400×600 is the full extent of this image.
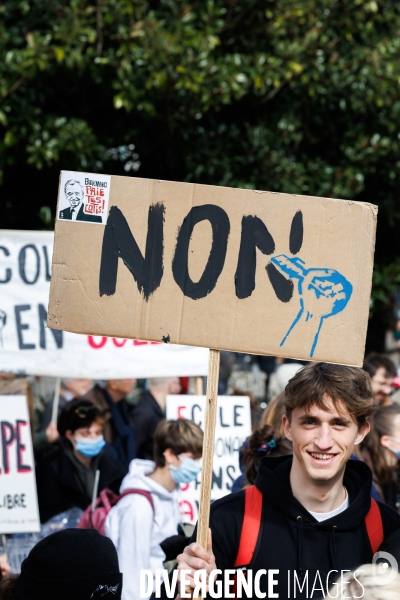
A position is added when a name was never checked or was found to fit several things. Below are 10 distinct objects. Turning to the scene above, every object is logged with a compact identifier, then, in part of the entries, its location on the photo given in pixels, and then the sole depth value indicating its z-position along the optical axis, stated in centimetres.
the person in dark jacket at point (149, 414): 1138
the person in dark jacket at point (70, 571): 360
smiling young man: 445
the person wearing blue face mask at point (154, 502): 733
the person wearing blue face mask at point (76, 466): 939
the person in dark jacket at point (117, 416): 1142
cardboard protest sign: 464
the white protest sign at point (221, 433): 891
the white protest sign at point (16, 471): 836
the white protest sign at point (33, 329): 913
